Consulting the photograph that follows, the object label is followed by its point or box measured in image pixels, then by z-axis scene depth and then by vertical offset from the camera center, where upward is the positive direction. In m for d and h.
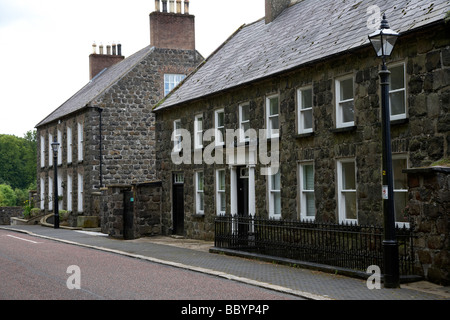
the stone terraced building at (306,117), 14.83 +2.30
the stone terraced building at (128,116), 36.72 +4.76
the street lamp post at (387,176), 11.96 +0.25
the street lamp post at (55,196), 33.72 -0.08
